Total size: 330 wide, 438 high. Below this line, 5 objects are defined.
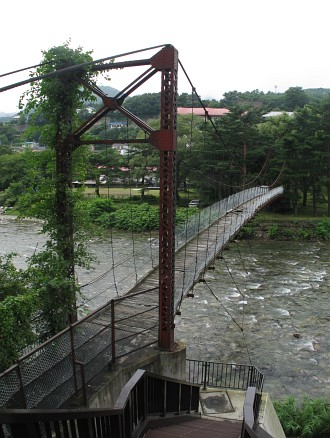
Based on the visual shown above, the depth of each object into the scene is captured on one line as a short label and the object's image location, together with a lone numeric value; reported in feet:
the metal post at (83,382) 12.68
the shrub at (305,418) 20.84
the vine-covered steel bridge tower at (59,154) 17.75
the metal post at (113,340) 15.42
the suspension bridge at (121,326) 10.83
